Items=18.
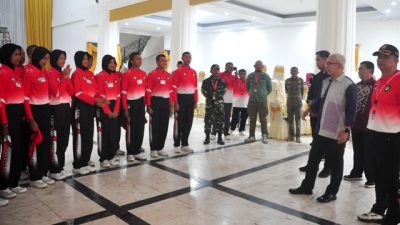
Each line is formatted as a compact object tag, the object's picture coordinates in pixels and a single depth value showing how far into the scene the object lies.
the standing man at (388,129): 2.55
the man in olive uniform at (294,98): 6.62
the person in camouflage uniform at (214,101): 6.21
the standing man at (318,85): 4.19
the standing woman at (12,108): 3.17
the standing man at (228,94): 7.11
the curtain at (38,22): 15.09
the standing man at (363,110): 3.84
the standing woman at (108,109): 4.27
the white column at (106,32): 11.95
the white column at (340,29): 5.89
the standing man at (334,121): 3.12
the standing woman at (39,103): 3.45
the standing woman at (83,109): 3.96
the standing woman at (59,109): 3.75
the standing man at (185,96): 5.34
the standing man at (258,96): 6.55
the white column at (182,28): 9.01
